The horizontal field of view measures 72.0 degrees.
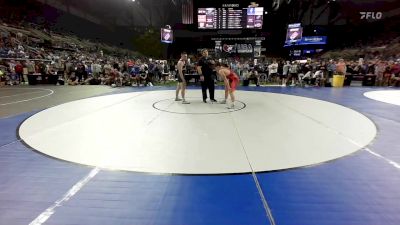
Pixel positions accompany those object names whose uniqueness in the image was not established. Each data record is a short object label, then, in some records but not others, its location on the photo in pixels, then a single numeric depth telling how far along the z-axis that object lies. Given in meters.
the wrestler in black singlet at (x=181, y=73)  7.70
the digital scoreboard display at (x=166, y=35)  26.04
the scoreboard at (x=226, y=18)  20.73
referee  7.95
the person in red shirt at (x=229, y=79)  7.12
